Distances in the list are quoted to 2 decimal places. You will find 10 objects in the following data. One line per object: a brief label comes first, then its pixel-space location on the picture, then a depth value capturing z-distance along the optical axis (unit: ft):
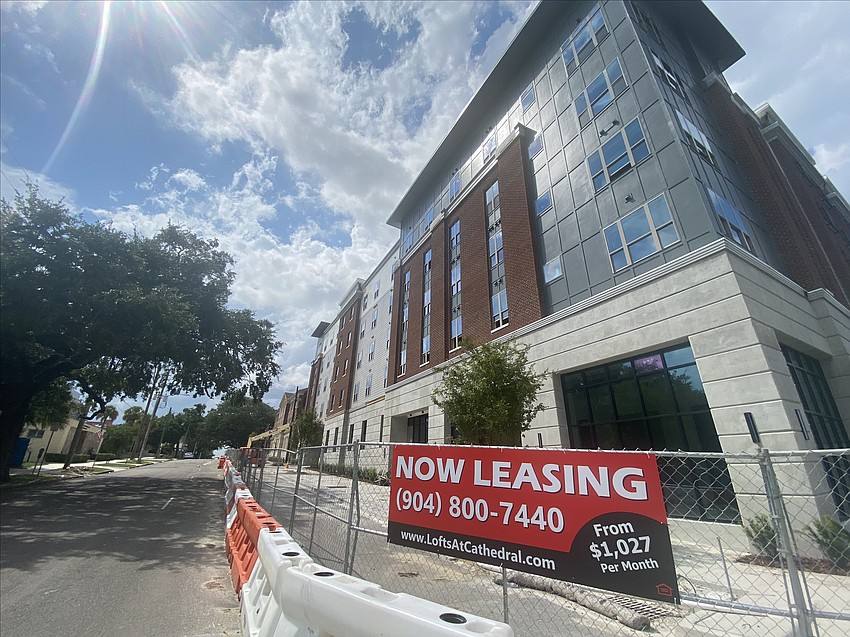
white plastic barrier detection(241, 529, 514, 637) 5.89
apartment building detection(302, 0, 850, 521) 32.83
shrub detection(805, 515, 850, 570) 23.57
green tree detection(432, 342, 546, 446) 36.06
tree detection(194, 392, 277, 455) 278.05
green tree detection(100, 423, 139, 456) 210.79
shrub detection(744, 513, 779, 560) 25.05
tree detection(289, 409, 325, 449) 120.78
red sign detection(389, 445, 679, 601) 10.00
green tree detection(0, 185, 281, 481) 45.52
